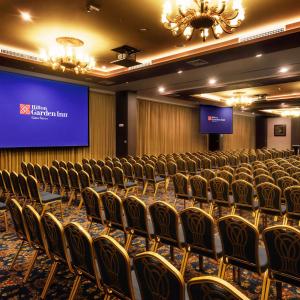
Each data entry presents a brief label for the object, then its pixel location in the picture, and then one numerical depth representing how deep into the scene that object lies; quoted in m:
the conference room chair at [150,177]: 7.88
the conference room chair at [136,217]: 3.62
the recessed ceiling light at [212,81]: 10.79
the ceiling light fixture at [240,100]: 14.59
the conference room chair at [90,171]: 7.77
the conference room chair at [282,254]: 2.43
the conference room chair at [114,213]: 3.86
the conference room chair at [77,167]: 7.90
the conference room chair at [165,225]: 3.29
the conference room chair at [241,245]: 2.67
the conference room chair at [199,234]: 2.99
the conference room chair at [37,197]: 5.42
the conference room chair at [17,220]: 3.41
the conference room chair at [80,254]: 2.41
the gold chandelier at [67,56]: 6.99
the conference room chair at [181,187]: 5.95
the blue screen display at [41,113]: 9.37
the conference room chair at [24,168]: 8.27
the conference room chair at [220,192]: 5.30
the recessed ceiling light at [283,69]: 8.98
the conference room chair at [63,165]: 8.31
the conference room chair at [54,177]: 7.04
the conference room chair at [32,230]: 3.07
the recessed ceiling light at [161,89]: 12.61
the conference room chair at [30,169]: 7.97
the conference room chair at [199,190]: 5.56
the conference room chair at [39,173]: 7.53
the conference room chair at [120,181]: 7.06
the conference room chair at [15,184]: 6.14
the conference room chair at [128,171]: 8.39
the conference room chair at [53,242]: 2.72
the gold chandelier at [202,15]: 4.34
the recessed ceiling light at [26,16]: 5.76
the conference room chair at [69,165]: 8.16
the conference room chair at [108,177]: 7.30
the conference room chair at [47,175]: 7.34
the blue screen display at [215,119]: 17.52
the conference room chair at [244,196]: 4.96
